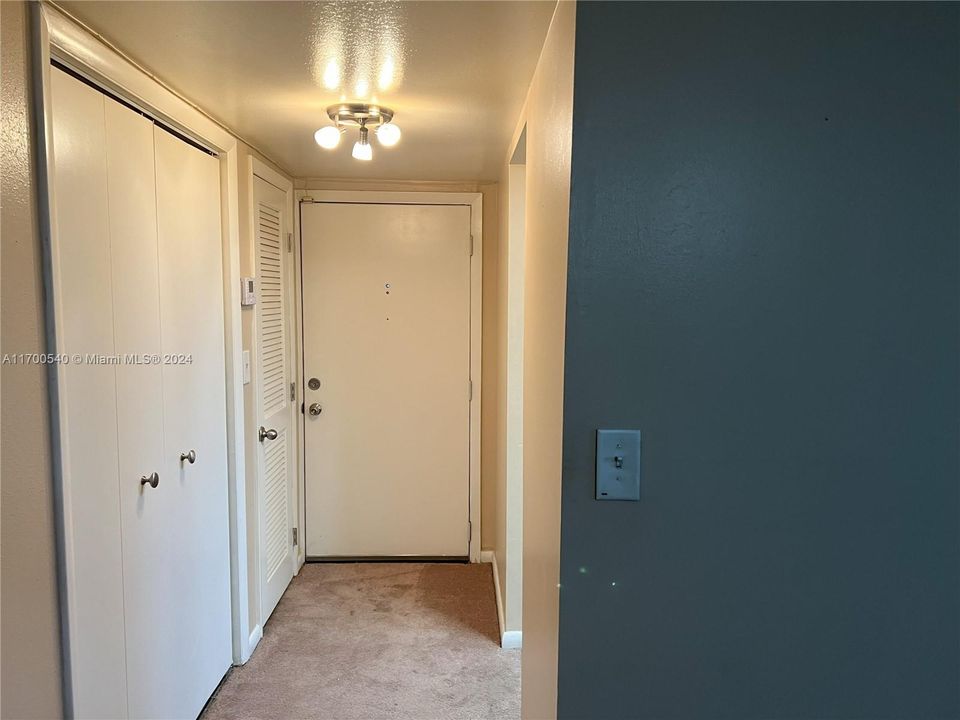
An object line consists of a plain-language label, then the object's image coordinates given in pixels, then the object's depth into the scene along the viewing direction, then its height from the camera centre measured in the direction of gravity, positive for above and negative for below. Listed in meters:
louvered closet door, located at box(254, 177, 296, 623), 2.64 -0.37
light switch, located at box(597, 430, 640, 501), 1.09 -0.25
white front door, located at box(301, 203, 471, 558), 3.21 -0.32
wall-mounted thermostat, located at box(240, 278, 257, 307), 2.35 +0.10
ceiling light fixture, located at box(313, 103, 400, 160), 1.93 +0.64
